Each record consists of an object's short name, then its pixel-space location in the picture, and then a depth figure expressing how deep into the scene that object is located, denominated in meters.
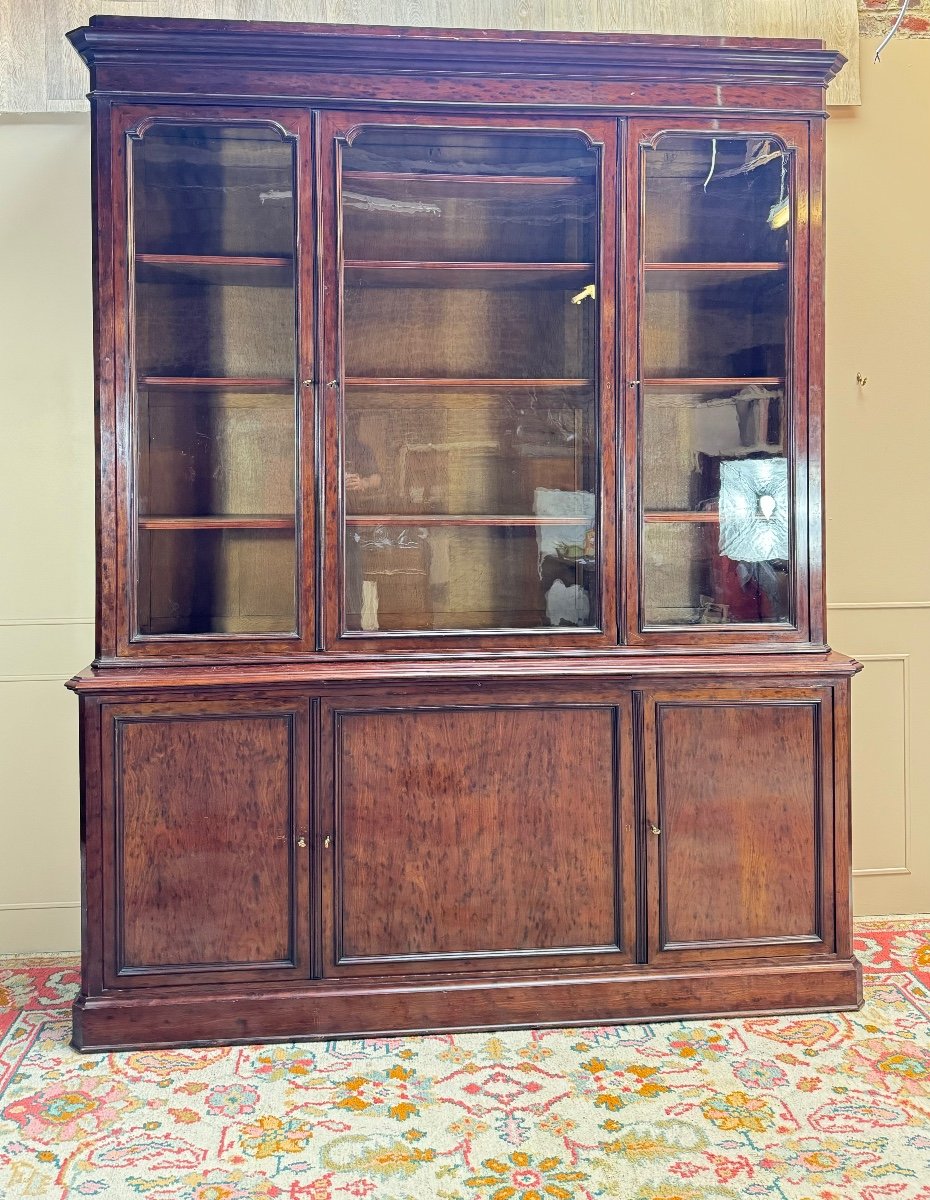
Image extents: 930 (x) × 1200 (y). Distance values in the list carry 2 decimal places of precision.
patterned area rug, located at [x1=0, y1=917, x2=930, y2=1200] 1.83
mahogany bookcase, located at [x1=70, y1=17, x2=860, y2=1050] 2.32
